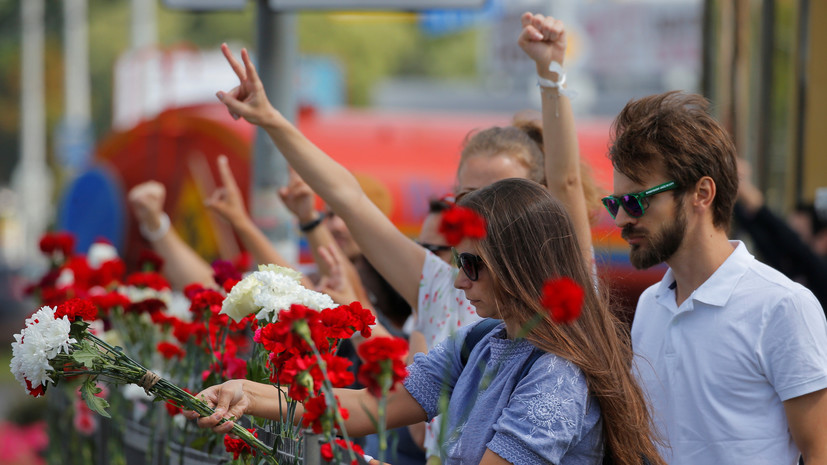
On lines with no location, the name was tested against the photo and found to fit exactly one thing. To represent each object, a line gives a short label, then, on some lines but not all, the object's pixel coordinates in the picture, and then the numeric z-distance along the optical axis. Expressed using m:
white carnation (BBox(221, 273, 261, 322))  7.63
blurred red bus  17.90
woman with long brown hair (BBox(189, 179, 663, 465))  7.47
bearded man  7.68
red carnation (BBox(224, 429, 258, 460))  7.57
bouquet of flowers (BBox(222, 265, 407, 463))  7.27
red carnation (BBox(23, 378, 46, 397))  7.55
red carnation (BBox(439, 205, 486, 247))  7.19
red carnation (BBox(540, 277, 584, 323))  7.19
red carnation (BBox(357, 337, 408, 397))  7.26
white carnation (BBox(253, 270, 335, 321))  7.56
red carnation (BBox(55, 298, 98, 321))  7.56
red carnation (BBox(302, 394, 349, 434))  7.32
